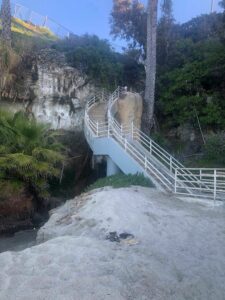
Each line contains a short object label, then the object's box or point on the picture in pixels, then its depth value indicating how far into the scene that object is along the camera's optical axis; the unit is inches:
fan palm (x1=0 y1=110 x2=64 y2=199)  319.5
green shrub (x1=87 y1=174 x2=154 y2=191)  326.8
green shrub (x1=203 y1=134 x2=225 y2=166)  458.1
